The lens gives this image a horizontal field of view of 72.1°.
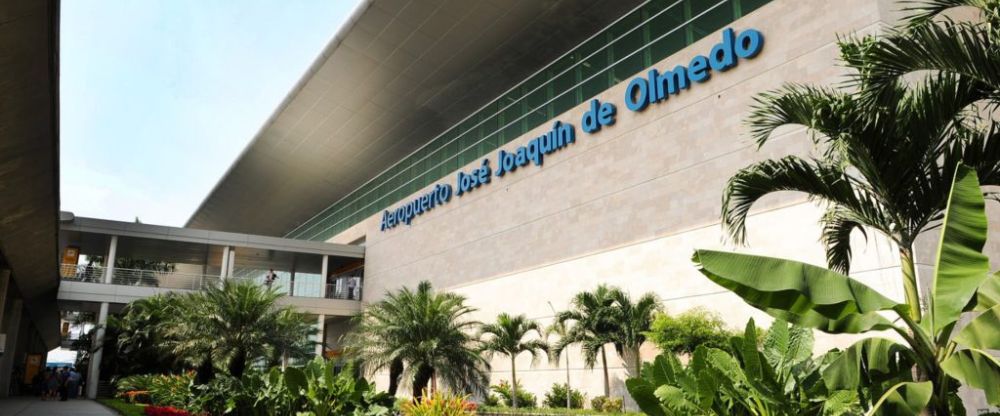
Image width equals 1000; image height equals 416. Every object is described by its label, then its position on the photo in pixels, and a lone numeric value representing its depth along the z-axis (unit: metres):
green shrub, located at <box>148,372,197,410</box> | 17.82
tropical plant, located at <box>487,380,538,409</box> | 22.41
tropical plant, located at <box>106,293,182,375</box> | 27.36
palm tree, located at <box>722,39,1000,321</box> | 6.34
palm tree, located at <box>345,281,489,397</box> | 20.48
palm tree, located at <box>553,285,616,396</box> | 17.69
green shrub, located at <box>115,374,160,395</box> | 24.34
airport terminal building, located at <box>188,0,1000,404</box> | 16.72
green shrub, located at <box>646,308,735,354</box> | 15.25
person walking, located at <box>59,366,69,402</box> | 25.77
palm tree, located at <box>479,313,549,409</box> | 21.62
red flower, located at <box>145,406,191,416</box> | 14.76
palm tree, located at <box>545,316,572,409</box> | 19.70
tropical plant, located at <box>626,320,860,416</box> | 5.88
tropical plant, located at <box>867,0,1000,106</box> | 5.64
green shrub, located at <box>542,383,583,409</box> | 20.31
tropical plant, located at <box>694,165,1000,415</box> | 5.29
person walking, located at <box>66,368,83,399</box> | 27.70
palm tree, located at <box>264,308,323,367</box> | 19.52
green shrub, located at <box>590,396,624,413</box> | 18.00
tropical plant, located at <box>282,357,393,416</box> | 10.99
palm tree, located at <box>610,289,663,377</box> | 17.29
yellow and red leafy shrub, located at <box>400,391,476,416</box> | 10.79
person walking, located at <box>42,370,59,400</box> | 27.83
